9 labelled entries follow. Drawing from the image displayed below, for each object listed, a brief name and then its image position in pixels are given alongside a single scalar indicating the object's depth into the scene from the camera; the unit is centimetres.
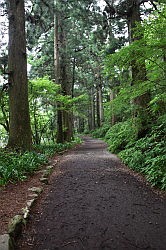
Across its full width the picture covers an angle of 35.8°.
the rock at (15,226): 323
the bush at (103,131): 2573
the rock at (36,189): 524
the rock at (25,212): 385
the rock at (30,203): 430
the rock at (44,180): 611
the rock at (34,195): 484
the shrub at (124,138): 947
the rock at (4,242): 283
